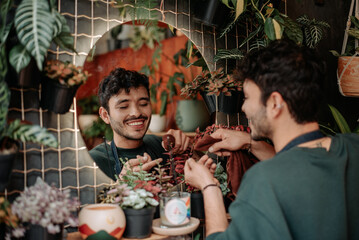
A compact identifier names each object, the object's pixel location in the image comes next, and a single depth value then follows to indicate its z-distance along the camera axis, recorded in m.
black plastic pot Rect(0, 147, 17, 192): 1.28
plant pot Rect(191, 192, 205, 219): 1.82
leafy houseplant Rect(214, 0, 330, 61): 1.92
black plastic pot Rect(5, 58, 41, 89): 1.42
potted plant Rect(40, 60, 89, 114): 1.52
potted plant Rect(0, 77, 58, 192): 1.29
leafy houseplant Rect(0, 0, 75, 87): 1.30
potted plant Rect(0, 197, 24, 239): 1.30
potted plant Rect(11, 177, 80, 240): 1.30
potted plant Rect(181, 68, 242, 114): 2.03
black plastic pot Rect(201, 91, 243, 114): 2.08
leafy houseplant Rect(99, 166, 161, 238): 1.53
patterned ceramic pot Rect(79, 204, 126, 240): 1.43
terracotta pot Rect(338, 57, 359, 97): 2.31
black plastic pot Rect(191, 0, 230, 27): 1.94
